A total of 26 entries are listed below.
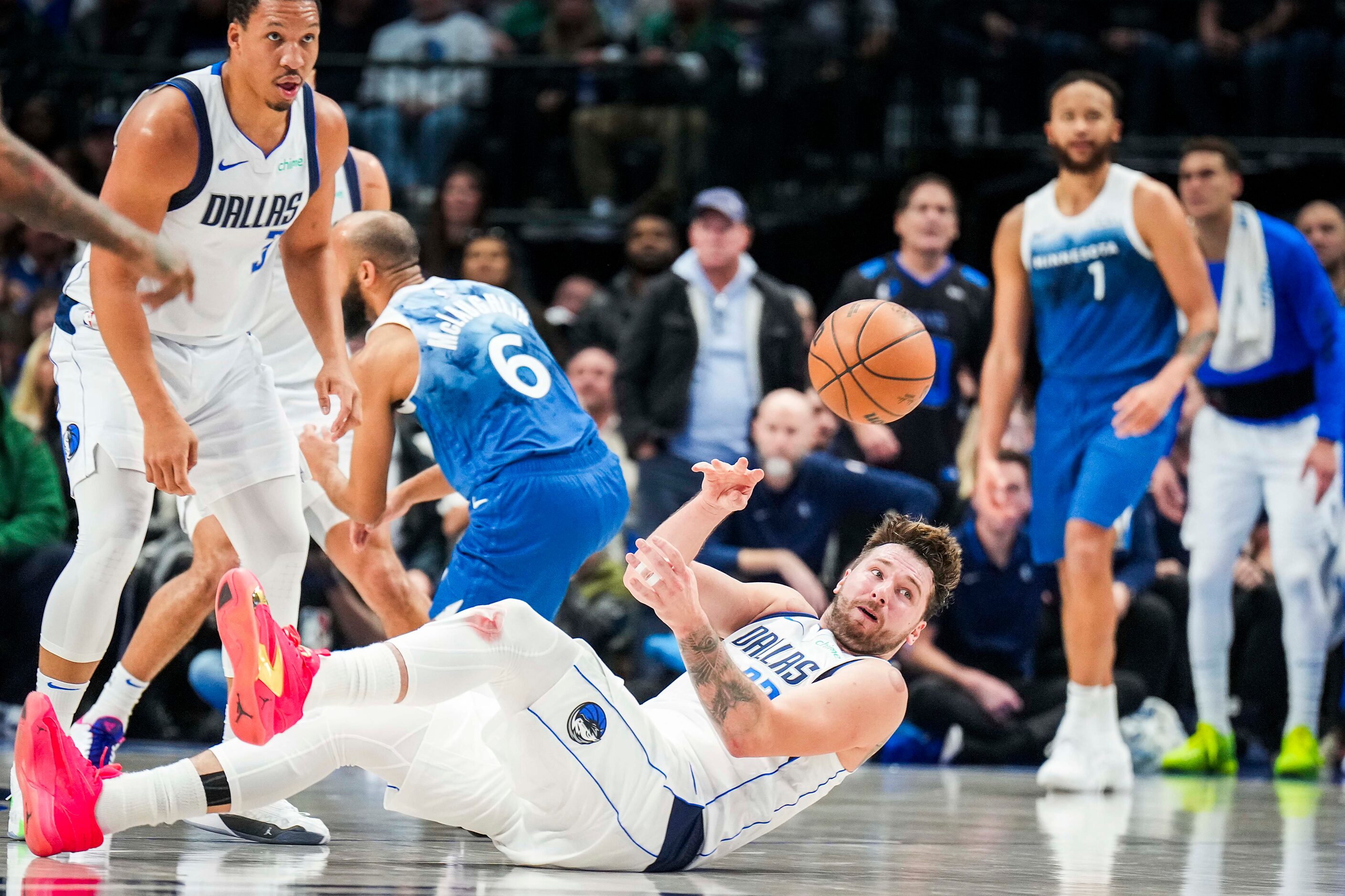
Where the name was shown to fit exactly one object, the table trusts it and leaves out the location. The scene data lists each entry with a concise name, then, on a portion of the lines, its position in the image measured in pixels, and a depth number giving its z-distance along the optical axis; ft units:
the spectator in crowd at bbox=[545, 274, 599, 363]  60.88
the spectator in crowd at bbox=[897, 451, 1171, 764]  50.97
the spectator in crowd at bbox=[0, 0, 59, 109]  73.94
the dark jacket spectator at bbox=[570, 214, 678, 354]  58.69
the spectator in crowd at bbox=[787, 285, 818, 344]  56.51
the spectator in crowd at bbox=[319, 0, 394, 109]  78.97
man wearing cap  53.21
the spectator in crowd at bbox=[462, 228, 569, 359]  52.95
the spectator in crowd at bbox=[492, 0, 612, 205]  72.57
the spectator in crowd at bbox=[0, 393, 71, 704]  50.46
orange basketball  35.95
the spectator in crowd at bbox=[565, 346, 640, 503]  54.83
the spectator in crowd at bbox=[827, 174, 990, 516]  54.48
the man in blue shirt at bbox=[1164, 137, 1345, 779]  50.03
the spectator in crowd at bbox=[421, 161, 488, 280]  59.10
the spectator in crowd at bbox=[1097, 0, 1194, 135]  76.89
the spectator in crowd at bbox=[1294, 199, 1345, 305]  56.51
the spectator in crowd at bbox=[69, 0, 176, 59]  78.05
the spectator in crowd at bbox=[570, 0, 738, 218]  70.38
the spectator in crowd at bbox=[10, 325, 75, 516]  54.98
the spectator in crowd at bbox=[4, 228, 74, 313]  67.13
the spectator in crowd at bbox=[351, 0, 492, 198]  72.06
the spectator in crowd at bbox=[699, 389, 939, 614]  50.97
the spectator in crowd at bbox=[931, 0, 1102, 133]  78.97
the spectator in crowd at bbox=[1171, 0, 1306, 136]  75.01
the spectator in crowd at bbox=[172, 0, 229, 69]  77.50
